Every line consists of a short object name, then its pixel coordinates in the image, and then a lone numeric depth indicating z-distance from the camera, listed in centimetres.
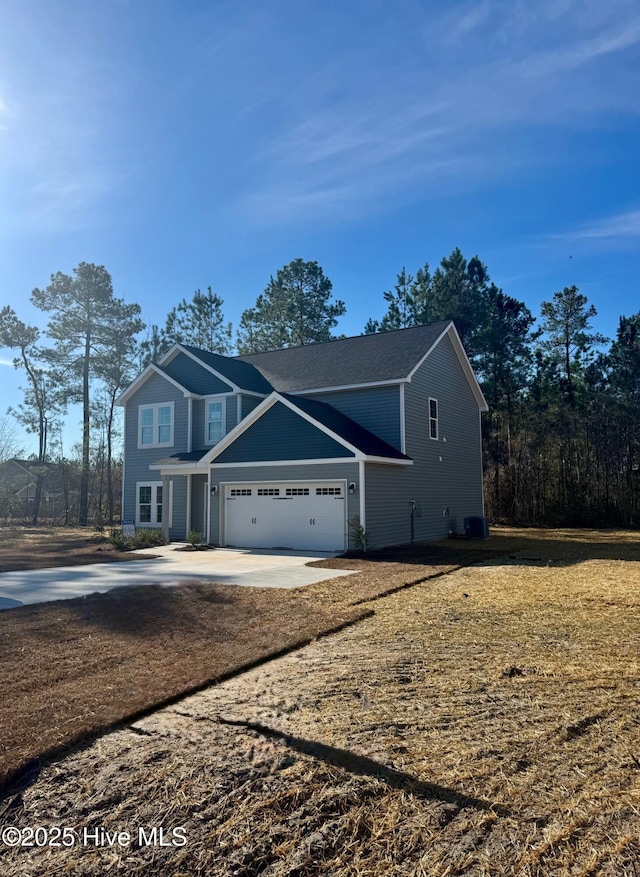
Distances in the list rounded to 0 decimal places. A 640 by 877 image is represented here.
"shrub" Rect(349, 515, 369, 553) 1543
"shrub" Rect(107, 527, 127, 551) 1748
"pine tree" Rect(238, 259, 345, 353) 3931
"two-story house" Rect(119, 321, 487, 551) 1656
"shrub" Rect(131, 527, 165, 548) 1836
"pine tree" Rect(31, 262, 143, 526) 3216
